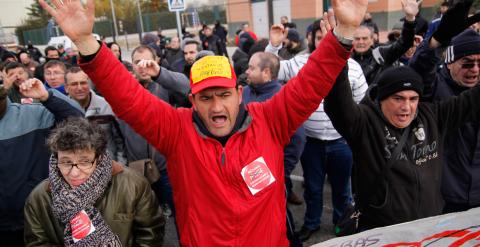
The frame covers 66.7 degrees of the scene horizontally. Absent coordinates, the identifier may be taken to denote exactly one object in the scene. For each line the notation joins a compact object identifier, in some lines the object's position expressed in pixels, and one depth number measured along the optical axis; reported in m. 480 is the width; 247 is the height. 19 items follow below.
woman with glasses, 2.00
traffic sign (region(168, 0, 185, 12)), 7.84
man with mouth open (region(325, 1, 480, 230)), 2.03
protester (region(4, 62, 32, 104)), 3.85
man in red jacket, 1.68
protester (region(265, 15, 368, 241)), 3.31
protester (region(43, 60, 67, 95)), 4.45
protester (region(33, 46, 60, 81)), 8.83
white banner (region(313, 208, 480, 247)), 1.28
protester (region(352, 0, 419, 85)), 2.84
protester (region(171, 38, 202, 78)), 5.06
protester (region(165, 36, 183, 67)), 8.22
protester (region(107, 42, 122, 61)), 7.00
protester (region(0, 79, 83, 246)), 2.50
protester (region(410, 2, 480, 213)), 2.35
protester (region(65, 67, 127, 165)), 3.14
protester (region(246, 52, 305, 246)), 3.17
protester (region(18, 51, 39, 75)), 8.35
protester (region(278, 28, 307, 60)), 5.98
